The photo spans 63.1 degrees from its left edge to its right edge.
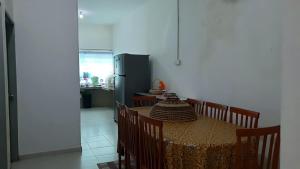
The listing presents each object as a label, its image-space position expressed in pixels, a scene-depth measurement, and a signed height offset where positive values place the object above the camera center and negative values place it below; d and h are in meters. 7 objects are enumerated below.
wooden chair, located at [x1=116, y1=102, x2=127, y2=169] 2.82 -0.65
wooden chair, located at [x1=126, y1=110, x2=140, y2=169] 2.40 -0.61
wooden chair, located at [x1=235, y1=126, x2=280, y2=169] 1.68 -0.52
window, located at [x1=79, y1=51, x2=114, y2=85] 8.12 +0.35
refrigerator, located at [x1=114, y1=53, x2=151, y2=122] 5.29 +0.01
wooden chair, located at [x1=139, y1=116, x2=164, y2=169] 1.97 -0.58
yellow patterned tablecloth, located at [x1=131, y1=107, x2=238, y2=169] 1.83 -0.56
